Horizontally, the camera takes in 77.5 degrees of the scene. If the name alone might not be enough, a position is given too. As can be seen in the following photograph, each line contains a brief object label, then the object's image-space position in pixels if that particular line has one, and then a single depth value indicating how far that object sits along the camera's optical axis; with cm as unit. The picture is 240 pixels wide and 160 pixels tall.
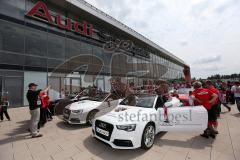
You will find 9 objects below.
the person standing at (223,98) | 823
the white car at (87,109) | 574
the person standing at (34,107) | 492
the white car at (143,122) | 354
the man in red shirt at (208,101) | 450
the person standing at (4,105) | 734
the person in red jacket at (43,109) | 621
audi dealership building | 1161
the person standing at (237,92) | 804
